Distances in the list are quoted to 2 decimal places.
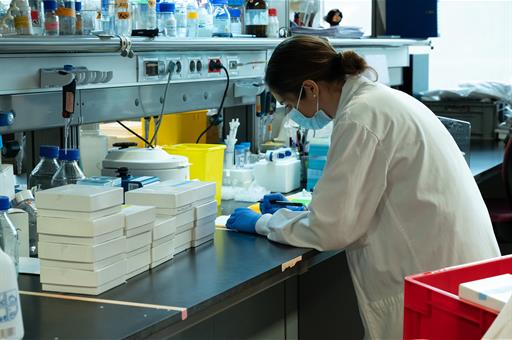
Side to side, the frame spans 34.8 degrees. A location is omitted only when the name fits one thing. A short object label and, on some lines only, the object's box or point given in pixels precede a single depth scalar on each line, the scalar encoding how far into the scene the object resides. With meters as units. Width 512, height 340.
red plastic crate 1.39
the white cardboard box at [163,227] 2.06
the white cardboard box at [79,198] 1.81
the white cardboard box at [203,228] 2.29
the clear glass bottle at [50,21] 2.32
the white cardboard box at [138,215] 1.94
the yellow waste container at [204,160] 2.91
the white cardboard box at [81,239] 1.81
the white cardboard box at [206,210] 2.26
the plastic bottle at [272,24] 3.47
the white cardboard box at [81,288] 1.84
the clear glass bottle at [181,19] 2.89
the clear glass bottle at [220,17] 3.16
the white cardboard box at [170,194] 2.13
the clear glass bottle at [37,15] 2.33
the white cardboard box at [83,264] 1.83
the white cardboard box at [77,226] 1.81
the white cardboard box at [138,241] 1.94
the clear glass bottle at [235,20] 3.36
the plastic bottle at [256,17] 3.39
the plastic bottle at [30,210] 2.15
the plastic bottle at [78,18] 2.39
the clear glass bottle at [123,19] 2.58
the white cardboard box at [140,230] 1.94
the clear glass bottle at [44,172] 2.31
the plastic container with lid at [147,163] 2.62
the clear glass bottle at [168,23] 2.81
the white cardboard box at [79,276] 1.83
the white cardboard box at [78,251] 1.82
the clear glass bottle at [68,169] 2.23
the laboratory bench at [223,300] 1.67
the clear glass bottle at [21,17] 2.24
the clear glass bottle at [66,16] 2.34
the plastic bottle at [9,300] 1.48
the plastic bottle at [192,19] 2.97
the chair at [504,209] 3.68
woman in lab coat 2.13
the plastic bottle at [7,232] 1.84
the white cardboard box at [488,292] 1.35
